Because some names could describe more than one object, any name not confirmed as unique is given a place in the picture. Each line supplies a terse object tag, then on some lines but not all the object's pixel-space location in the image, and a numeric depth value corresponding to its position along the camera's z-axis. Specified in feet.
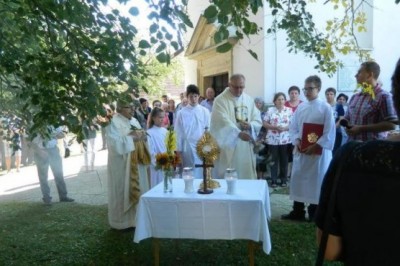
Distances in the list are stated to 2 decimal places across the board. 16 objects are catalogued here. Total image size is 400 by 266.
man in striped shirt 12.58
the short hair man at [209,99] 28.35
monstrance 12.39
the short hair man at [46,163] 23.03
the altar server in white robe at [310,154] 16.11
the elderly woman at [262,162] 24.43
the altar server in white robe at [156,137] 18.52
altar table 11.19
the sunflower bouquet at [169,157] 12.64
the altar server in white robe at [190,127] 20.93
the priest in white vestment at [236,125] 16.87
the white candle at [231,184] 11.71
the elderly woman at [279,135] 24.39
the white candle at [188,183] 12.08
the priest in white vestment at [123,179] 16.54
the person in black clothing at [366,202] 3.82
